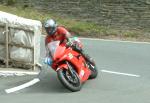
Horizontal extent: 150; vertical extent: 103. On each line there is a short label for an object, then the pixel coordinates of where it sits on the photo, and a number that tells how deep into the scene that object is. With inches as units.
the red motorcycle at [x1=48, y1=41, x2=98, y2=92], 458.9
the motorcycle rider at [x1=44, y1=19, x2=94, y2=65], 479.9
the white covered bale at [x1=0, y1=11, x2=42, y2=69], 556.4
